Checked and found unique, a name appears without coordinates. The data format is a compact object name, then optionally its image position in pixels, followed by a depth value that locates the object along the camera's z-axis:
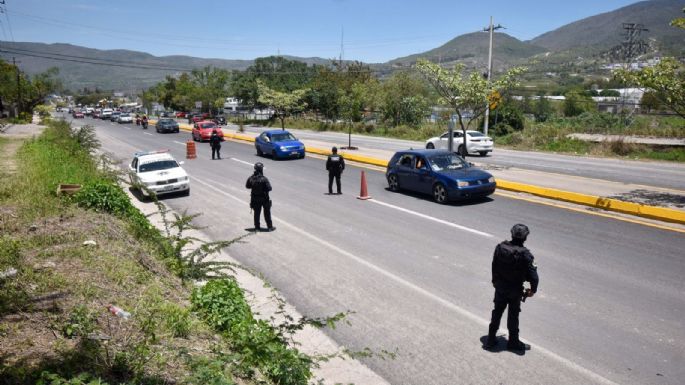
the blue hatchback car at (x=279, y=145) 25.89
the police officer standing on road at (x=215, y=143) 26.38
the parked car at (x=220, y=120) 64.97
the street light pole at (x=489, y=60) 33.16
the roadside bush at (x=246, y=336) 4.80
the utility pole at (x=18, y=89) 60.62
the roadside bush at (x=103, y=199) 11.36
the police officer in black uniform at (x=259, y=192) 11.38
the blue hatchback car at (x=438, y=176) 13.94
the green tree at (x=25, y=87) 57.28
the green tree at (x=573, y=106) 78.00
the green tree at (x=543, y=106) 83.69
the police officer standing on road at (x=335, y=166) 15.86
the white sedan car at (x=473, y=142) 27.08
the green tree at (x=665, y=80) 13.46
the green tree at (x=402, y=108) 45.81
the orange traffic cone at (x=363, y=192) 15.52
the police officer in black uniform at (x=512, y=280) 5.78
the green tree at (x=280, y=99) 54.76
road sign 21.92
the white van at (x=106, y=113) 79.63
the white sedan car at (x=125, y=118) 66.38
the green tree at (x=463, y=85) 21.27
